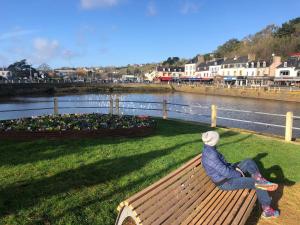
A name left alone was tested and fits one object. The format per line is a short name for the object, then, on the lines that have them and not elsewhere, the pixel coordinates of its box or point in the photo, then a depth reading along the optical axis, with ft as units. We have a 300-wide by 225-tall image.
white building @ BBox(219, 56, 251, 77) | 237.19
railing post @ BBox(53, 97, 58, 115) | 40.12
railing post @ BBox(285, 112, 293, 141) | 27.64
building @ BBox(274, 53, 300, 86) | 189.66
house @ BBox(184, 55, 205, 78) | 303.10
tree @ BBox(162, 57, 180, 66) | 428.49
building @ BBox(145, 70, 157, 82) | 345.32
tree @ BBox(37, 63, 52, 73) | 394.95
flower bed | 24.21
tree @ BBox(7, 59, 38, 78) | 300.49
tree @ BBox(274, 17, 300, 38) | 256.40
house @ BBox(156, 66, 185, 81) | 323.56
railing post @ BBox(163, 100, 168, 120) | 41.03
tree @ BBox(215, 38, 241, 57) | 317.24
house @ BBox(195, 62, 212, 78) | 279.92
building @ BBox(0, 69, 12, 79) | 325.87
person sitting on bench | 12.14
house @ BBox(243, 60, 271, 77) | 217.63
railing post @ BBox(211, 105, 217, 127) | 34.71
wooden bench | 8.54
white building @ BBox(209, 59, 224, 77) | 265.47
